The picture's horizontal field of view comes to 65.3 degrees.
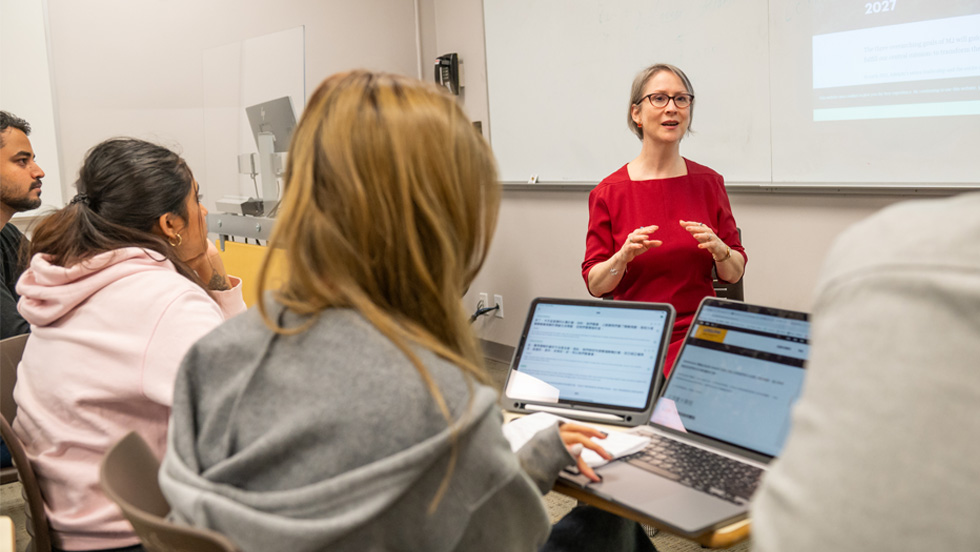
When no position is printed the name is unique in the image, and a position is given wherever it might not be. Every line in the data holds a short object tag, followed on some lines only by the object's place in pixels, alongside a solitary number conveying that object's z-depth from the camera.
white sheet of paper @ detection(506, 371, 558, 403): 1.52
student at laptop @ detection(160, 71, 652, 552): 0.82
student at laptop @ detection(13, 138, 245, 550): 1.40
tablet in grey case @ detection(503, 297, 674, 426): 1.45
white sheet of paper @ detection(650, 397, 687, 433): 1.34
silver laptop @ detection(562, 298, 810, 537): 1.13
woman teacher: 2.17
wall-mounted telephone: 4.44
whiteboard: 2.51
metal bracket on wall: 3.27
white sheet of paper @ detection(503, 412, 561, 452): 1.32
